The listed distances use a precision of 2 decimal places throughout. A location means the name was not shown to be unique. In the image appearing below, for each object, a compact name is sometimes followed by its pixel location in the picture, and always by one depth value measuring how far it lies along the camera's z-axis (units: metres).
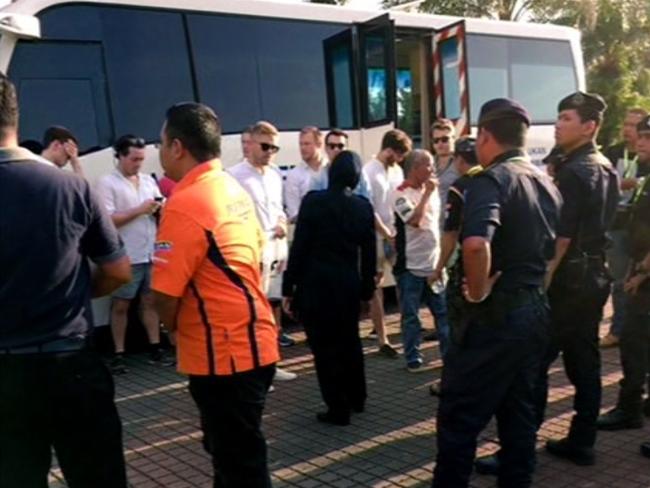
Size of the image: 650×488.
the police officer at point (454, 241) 3.35
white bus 6.18
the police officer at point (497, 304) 3.17
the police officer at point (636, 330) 4.45
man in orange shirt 2.80
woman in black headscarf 4.74
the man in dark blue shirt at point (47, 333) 2.50
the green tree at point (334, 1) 20.78
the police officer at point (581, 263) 3.88
